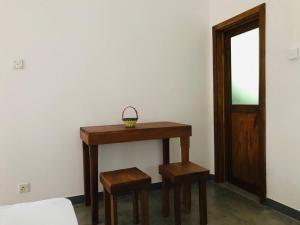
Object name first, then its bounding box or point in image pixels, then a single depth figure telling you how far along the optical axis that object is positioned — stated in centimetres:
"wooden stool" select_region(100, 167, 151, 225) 203
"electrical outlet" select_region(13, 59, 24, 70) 249
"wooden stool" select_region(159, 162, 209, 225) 219
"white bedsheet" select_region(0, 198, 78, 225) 118
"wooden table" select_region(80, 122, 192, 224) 230
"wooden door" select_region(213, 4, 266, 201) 266
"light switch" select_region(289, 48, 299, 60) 225
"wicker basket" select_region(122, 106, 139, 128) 255
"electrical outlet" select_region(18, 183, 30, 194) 257
